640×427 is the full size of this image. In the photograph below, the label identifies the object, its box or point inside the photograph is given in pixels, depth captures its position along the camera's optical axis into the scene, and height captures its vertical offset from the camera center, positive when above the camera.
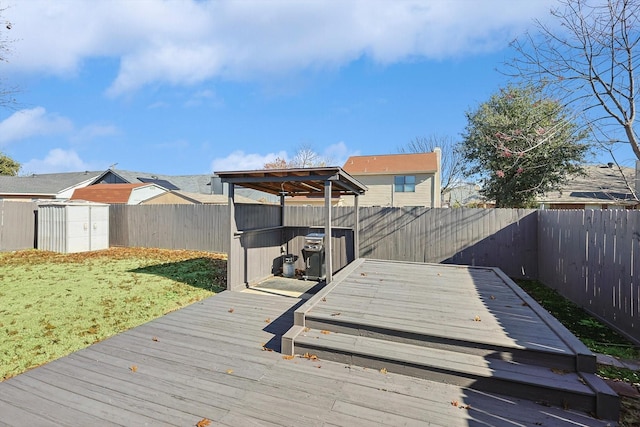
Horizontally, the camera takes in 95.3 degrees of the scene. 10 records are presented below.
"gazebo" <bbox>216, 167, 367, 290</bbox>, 5.41 -0.34
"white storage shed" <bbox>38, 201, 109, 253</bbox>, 10.61 -0.54
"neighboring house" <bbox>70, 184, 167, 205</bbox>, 17.16 +1.21
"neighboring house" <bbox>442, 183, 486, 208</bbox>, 24.22 +1.70
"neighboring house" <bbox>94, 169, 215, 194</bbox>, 23.70 +2.86
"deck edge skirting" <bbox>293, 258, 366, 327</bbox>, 3.67 -1.23
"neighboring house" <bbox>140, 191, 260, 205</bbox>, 18.28 +0.85
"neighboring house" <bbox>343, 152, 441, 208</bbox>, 17.59 +2.12
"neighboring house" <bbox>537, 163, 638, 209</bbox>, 15.27 +0.92
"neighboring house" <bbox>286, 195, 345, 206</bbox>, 17.52 +0.76
